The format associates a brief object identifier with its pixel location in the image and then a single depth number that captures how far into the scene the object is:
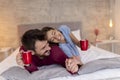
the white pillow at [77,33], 4.27
